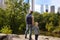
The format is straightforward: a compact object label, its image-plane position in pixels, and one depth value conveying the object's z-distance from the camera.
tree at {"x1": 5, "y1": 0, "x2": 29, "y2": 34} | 7.49
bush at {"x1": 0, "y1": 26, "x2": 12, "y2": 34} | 6.50
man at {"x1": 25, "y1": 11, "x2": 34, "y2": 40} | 4.49
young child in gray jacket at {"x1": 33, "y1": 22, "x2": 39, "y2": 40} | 4.40
